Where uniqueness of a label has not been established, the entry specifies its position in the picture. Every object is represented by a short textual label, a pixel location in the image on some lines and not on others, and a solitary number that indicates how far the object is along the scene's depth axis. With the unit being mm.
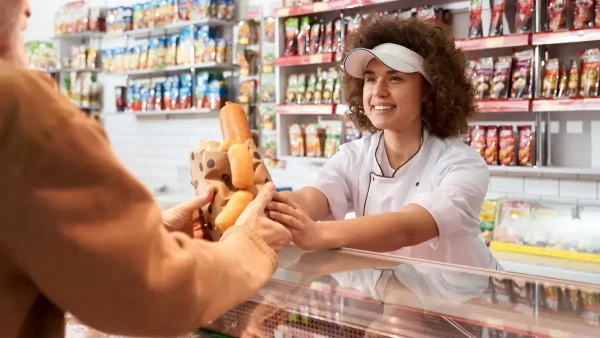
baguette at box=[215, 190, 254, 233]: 1145
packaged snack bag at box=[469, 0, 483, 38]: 3357
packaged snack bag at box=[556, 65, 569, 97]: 3102
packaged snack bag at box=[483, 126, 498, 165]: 3371
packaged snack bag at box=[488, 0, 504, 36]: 3271
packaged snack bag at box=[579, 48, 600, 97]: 2992
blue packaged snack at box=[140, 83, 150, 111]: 5352
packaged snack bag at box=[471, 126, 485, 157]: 3416
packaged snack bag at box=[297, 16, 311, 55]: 4047
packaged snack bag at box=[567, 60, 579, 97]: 3059
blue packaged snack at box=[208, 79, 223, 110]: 4827
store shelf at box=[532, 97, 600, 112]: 2928
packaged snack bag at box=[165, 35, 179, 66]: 5109
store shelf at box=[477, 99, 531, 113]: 3127
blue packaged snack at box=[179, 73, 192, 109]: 5020
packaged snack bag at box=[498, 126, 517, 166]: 3318
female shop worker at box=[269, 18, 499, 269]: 1861
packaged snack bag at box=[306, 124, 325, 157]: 4074
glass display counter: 1069
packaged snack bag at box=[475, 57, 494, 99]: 3320
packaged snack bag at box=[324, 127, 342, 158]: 4008
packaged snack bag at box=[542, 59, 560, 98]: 3115
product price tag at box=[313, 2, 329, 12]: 3867
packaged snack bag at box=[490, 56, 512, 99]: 3271
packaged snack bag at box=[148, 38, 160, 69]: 5207
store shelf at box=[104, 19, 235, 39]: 4809
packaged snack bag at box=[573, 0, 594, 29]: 2971
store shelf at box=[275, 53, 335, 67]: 3850
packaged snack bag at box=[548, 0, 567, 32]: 3055
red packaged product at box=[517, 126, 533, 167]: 3254
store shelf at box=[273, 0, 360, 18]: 3750
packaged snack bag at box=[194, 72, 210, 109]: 4887
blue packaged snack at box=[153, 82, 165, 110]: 5250
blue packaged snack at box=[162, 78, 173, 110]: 5163
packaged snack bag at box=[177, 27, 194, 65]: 4924
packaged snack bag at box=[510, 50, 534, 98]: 3195
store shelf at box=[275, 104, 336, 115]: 3871
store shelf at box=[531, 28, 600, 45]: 2902
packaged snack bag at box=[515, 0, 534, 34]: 3146
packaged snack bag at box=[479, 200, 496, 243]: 3307
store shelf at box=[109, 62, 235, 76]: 4781
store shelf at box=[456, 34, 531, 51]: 3094
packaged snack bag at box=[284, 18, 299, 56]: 4105
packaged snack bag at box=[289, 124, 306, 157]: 4141
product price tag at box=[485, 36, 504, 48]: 3168
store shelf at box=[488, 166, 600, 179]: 3004
